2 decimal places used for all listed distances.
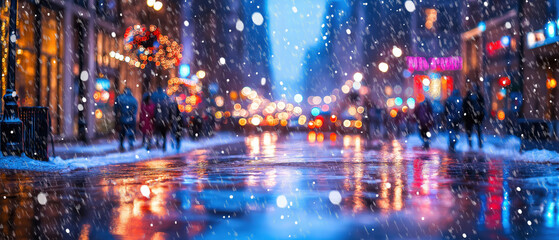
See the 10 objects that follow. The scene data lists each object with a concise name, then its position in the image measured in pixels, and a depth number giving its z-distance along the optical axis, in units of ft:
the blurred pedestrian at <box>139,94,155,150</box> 77.46
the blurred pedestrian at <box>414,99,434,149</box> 81.66
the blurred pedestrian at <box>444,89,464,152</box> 76.89
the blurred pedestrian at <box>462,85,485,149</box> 79.36
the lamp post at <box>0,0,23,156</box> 52.21
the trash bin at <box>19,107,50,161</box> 53.57
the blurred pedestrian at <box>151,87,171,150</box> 77.20
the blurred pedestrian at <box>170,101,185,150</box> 78.79
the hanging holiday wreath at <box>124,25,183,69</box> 119.85
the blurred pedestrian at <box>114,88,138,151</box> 76.18
